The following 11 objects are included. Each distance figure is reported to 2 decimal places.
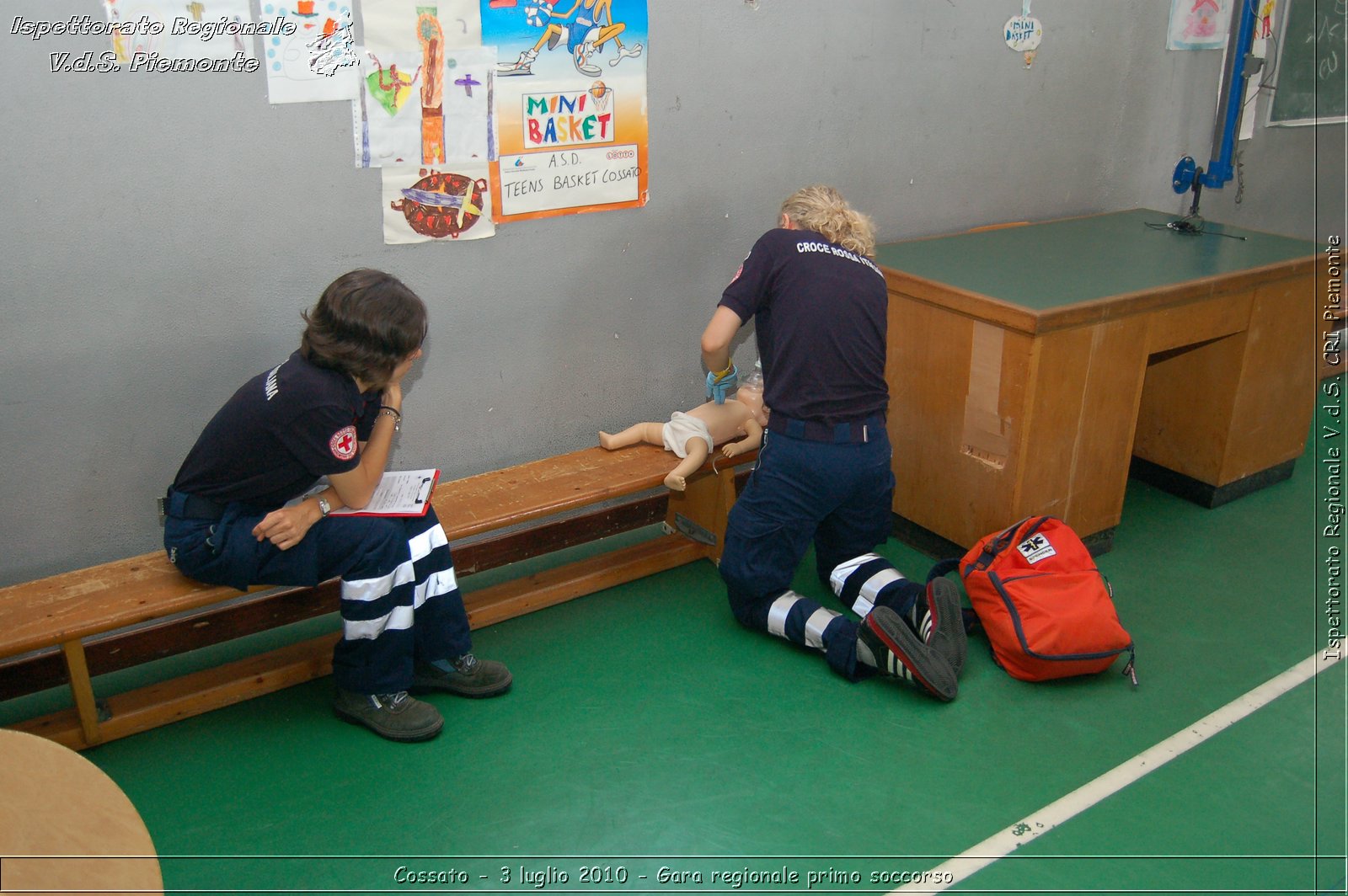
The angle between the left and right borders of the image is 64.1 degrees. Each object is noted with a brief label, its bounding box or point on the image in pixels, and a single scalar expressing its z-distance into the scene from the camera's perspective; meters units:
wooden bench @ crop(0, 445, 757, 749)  2.67
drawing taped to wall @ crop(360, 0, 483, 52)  3.02
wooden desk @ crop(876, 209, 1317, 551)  3.47
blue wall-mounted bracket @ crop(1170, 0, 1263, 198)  5.14
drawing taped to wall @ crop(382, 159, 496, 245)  3.20
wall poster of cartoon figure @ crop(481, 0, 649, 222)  3.30
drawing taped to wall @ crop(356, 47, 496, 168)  3.08
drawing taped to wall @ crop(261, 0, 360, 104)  2.88
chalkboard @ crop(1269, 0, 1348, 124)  5.48
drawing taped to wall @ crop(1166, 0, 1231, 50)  5.02
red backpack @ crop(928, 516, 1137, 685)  3.06
